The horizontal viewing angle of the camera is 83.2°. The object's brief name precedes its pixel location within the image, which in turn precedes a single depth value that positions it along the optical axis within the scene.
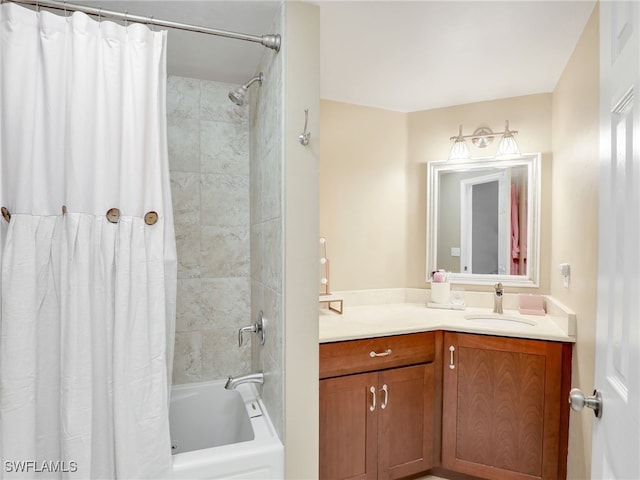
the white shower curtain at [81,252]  1.21
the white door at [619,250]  0.66
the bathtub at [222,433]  1.42
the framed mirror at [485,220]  2.42
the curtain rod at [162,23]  1.27
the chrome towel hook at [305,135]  1.45
